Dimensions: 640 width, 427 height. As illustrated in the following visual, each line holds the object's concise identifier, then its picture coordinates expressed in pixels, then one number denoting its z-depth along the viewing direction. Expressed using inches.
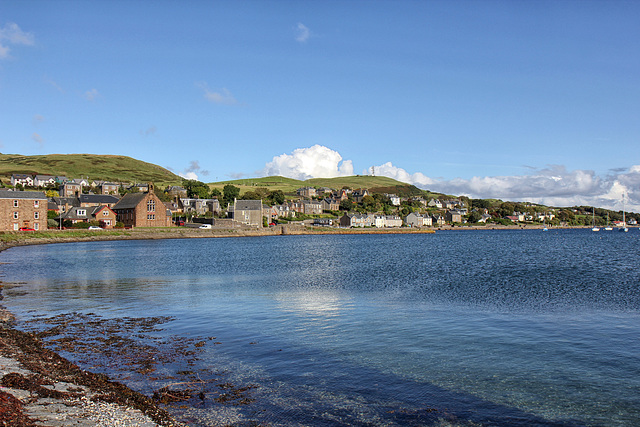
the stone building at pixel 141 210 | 4303.9
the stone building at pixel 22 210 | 3221.0
